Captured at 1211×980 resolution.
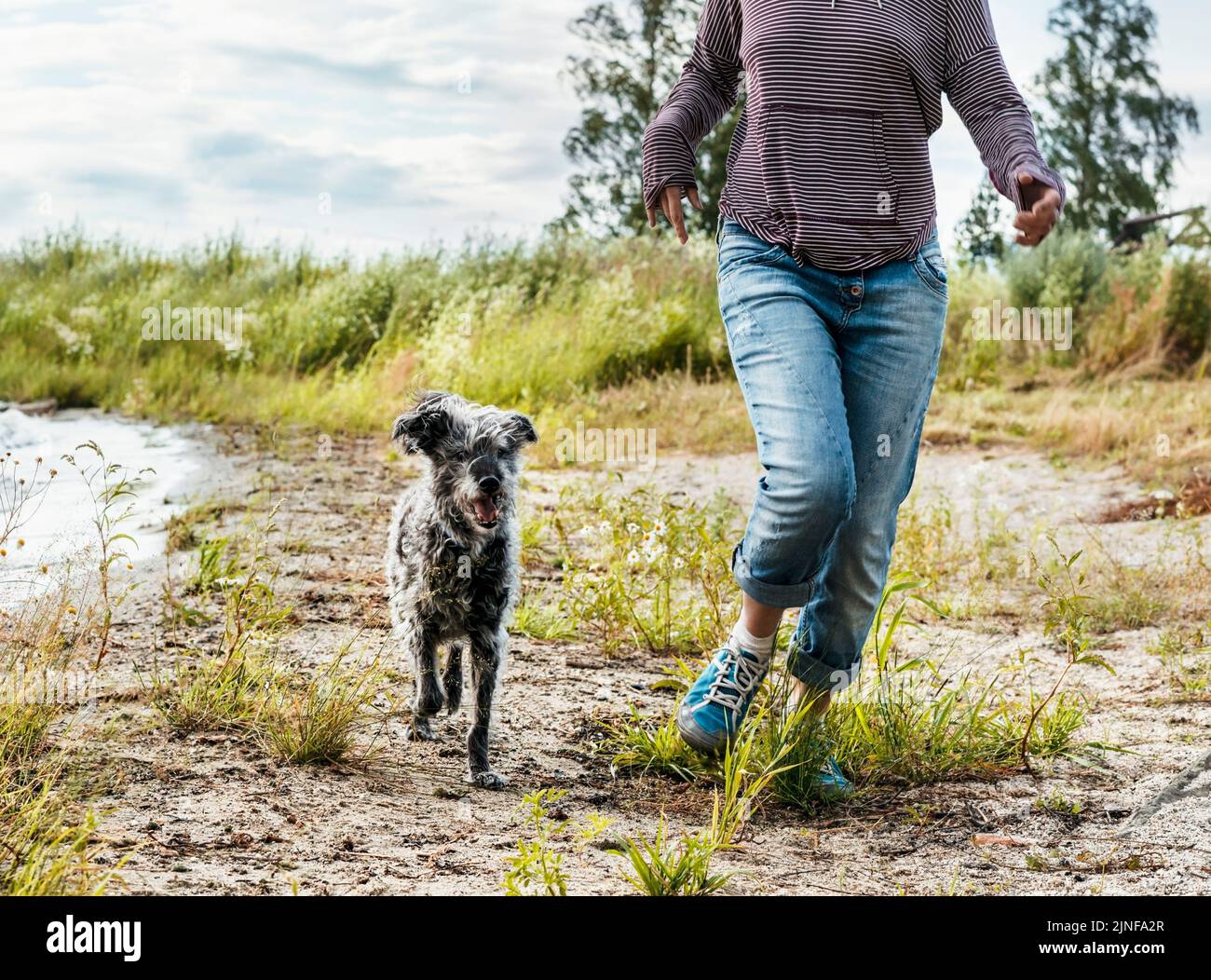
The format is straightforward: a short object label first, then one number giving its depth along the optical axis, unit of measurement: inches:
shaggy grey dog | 159.5
